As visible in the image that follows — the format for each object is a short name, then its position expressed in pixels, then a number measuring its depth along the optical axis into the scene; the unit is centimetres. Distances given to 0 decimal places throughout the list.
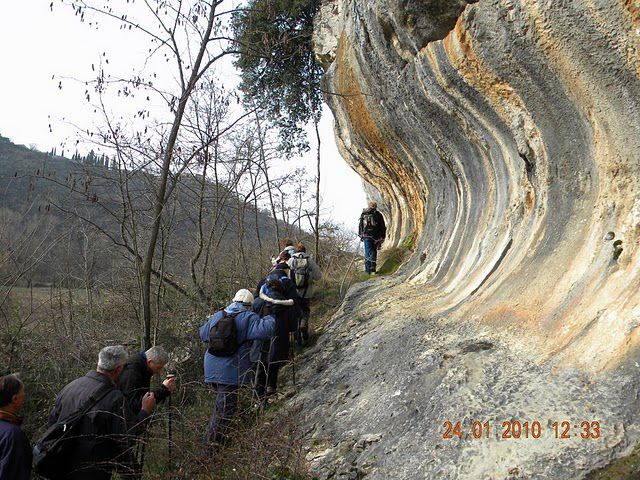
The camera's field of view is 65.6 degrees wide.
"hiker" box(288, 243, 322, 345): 781
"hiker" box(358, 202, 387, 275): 1024
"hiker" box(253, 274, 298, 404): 612
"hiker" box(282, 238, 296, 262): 827
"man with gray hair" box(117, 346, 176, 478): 393
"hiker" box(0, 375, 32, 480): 267
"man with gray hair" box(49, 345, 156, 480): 313
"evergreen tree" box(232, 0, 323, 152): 875
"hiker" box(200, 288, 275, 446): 488
